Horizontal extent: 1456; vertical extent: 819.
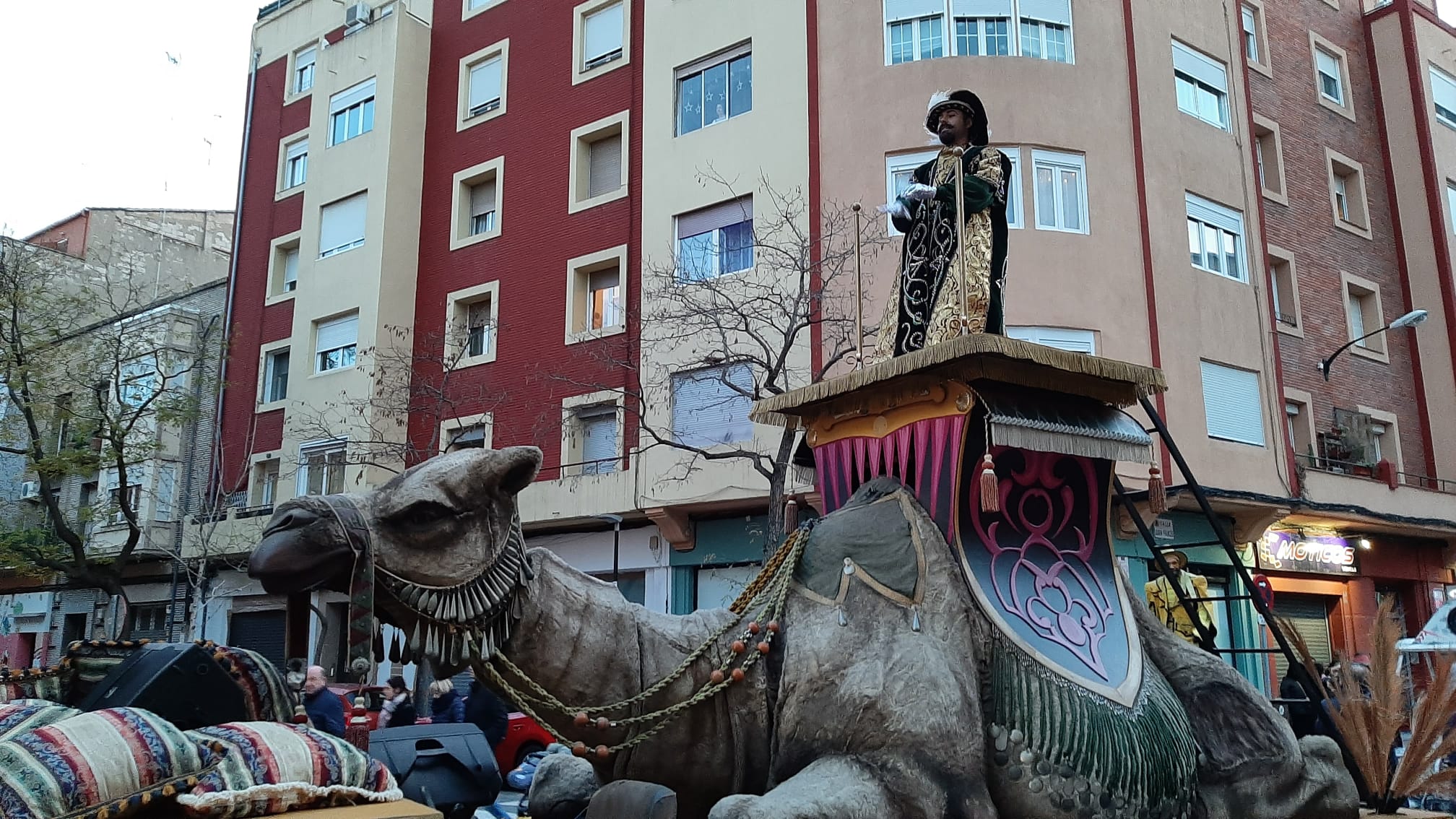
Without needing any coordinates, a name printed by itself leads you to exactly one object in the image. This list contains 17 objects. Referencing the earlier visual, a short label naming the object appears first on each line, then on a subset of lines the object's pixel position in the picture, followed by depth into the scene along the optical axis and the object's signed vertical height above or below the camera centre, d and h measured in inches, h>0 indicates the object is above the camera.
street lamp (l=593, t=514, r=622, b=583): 785.6 +58.5
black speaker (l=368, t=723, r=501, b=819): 223.0 -28.4
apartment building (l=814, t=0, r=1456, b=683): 735.7 +262.1
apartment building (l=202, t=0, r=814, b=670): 807.1 +295.7
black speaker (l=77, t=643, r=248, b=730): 137.6 -8.3
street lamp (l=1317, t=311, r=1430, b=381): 772.0 +197.1
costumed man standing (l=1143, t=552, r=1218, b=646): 375.9 +4.5
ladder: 223.0 +6.0
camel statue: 151.4 -7.8
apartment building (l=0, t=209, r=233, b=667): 1045.2 +194.9
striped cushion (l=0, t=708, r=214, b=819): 104.5 -13.7
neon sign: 794.8 +43.1
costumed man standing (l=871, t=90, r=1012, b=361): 222.7 +74.5
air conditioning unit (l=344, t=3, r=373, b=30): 1115.3 +573.9
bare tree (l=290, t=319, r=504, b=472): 931.3 +179.7
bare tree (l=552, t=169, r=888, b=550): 692.7 +191.8
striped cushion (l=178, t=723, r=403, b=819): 114.1 -16.2
